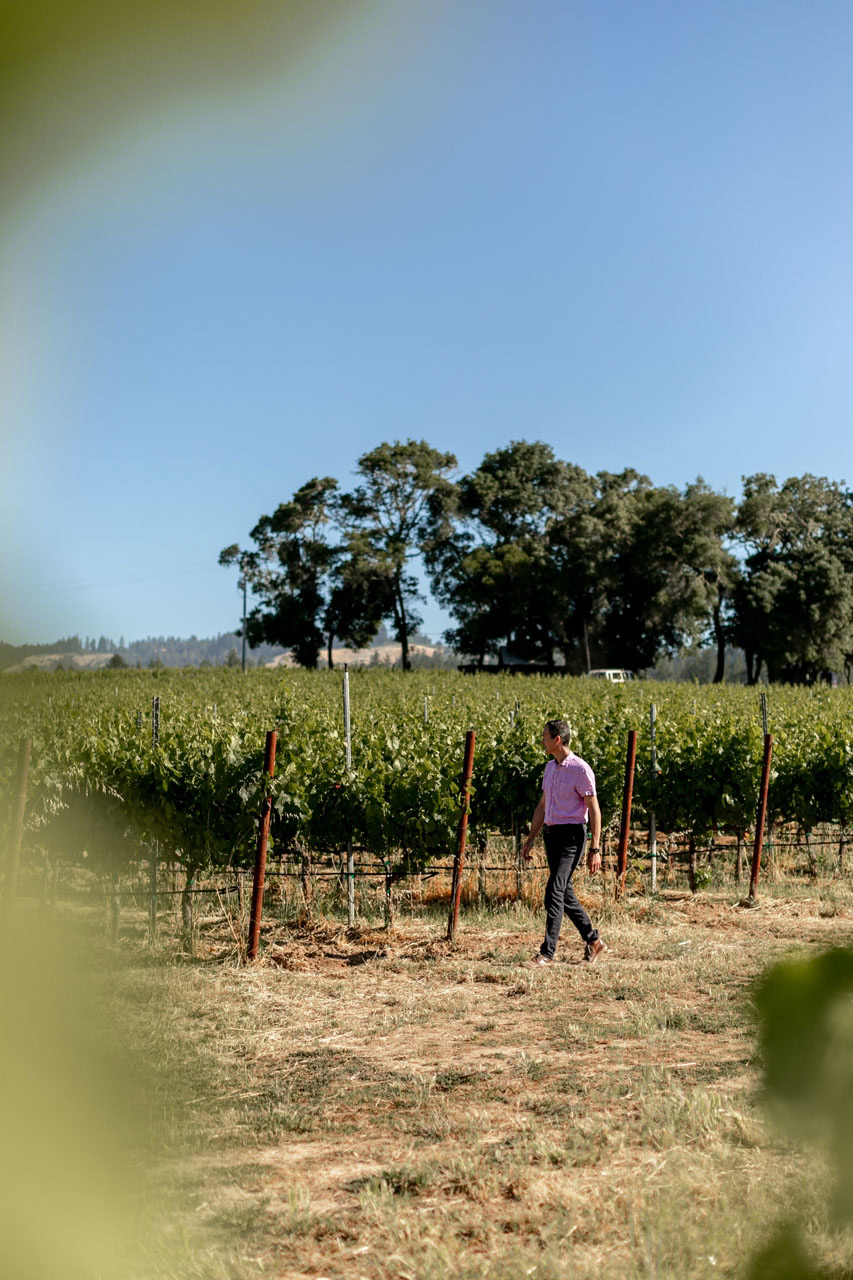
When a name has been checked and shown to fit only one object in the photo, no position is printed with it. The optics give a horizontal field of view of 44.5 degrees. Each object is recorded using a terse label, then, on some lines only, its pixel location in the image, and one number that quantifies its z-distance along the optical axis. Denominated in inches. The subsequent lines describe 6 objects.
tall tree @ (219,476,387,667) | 2192.4
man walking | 328.8
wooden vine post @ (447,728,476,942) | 379.6
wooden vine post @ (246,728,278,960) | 346.3
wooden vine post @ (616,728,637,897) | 450.3
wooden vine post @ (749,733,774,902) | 455.8
